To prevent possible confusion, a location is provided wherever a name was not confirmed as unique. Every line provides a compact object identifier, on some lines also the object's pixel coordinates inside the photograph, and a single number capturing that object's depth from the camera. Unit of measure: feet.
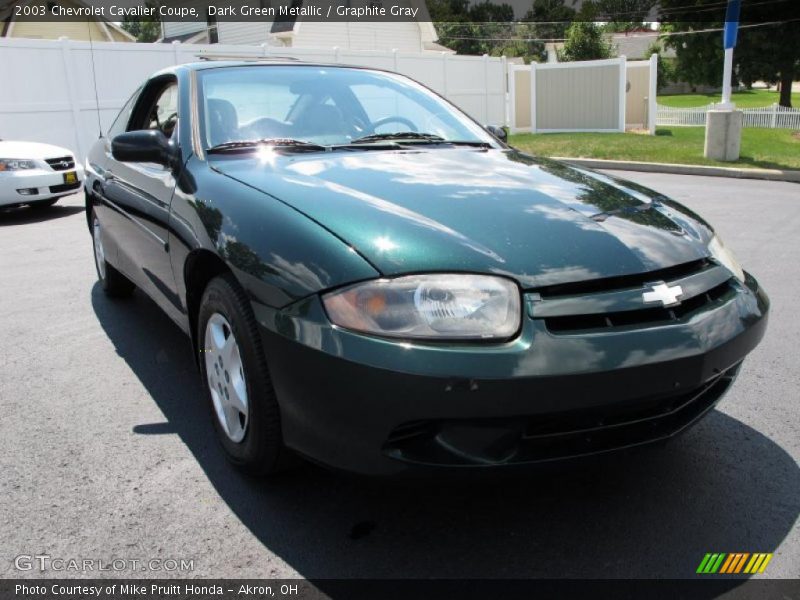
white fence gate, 67.15
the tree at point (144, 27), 219.84
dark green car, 6.31
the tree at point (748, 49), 109.60
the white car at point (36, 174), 29.66
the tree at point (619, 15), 250.78
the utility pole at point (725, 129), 43.80
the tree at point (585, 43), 116.98
